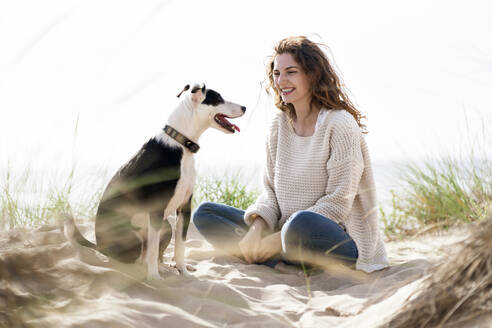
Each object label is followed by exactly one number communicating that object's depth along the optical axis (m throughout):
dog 3.18
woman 3.55
